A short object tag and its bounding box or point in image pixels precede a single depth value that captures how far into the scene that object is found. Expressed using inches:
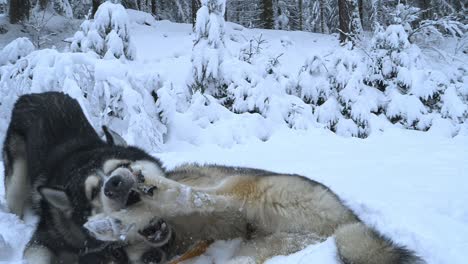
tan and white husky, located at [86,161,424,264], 112.3
